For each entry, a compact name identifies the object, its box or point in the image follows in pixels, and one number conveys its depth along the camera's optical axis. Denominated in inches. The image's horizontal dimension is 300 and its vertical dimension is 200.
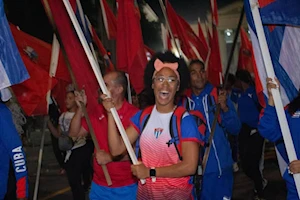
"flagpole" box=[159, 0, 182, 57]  312.0
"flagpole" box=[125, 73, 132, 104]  283.8
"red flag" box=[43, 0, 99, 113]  205.0
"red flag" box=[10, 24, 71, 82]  265.7
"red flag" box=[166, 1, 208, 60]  337.1
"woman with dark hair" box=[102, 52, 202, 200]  154.6
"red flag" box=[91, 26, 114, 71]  308.0
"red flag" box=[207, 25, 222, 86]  298.8
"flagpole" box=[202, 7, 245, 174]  233.0
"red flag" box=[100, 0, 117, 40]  348.8
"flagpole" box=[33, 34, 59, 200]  258.0
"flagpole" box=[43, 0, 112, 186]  204.1
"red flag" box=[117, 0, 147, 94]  263.4
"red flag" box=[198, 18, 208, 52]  352.8
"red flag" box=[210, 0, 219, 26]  300.2
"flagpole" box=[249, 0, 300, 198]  149.3
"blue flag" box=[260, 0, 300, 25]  163.6
